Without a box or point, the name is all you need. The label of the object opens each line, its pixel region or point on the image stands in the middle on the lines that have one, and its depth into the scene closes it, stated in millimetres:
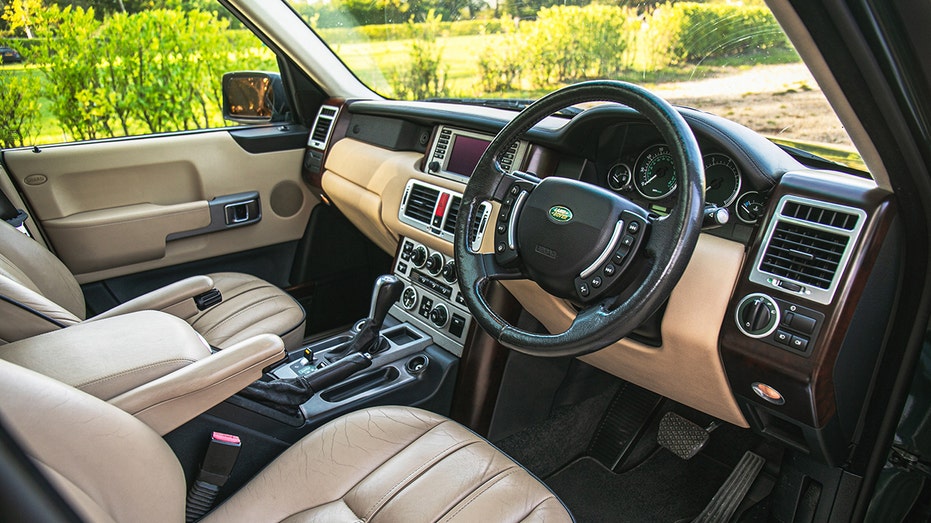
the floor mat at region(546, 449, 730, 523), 1972
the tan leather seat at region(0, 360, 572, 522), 843
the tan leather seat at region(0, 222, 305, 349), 1363
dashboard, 1213
